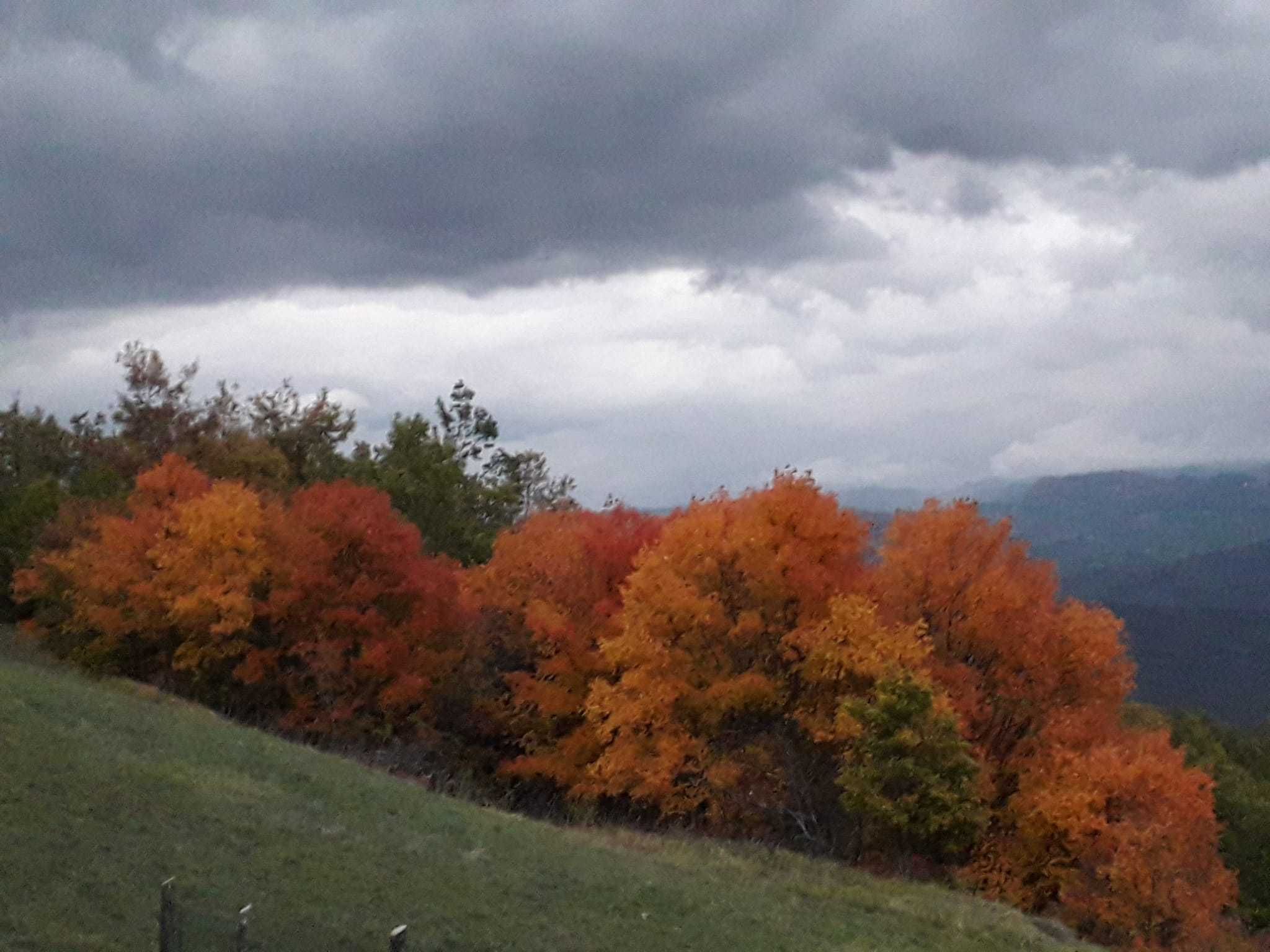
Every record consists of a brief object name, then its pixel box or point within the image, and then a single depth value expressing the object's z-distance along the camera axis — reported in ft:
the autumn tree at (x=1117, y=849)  118.42
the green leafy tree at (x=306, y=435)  284.20
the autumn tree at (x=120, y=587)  162.09
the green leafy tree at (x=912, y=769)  119.14
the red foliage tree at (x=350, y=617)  152.15
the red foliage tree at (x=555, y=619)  155.84
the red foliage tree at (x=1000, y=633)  137.59
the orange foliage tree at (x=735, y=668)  134.31
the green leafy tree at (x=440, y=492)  249.55
